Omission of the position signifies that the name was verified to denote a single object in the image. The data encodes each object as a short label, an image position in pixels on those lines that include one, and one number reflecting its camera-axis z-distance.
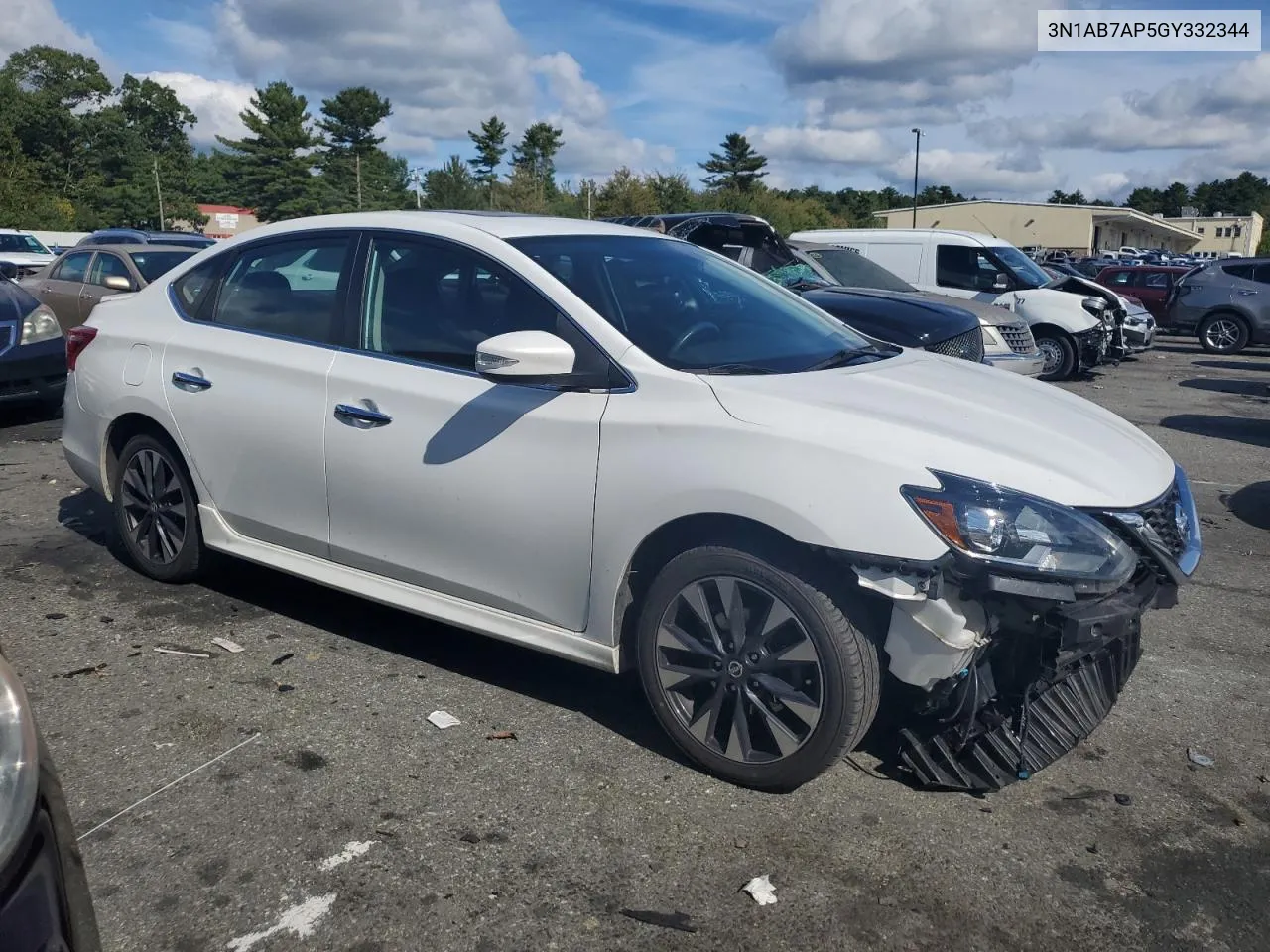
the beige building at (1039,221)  76.56
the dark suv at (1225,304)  19.16
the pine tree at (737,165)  79.31
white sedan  3.03
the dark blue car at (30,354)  8.80
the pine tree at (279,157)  73.62
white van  14.58
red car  22.30
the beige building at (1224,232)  108.06
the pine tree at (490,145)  72.50
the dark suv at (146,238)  17.27
